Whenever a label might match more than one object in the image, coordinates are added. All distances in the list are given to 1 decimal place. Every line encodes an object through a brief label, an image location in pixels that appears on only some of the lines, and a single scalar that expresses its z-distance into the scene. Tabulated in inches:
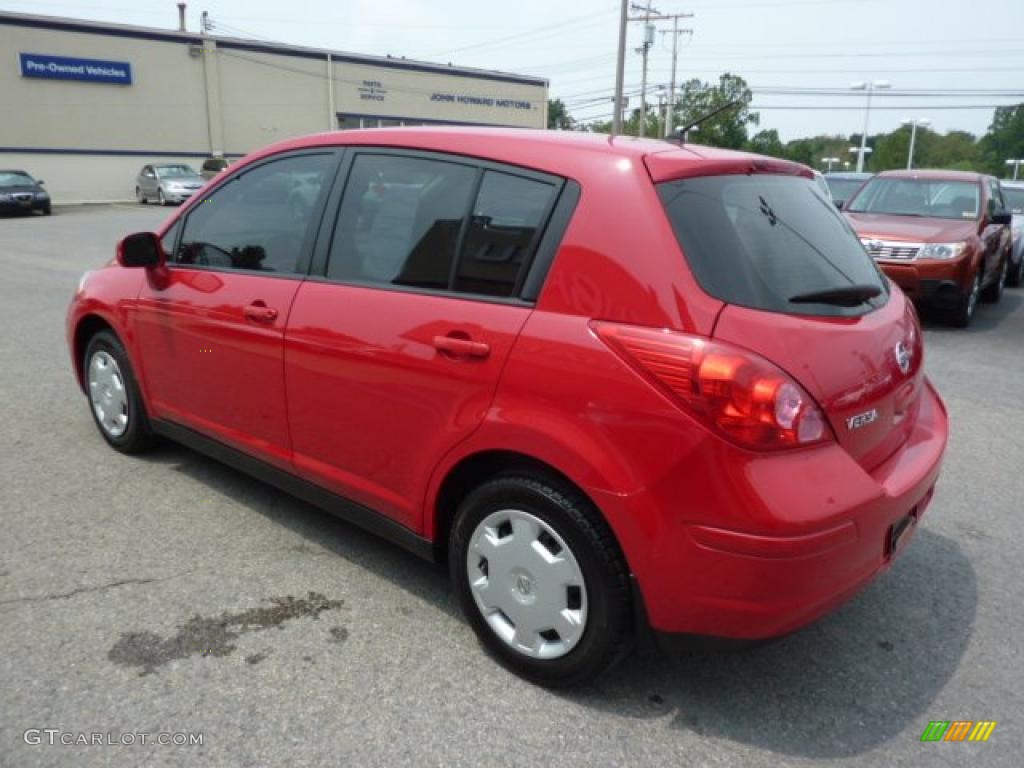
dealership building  1305.4
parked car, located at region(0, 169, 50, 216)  1016.9
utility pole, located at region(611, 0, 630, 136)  1229.1
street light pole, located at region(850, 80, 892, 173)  1878.7
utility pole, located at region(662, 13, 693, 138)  1905.9
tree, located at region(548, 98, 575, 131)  3399.4
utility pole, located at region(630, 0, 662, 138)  1664.6
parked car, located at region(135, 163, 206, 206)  1230.3
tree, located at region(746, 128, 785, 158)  2655.0
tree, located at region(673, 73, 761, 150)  2058.3
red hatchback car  88.7
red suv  343.6
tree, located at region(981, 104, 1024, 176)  3710.6
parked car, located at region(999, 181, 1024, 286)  492.4
